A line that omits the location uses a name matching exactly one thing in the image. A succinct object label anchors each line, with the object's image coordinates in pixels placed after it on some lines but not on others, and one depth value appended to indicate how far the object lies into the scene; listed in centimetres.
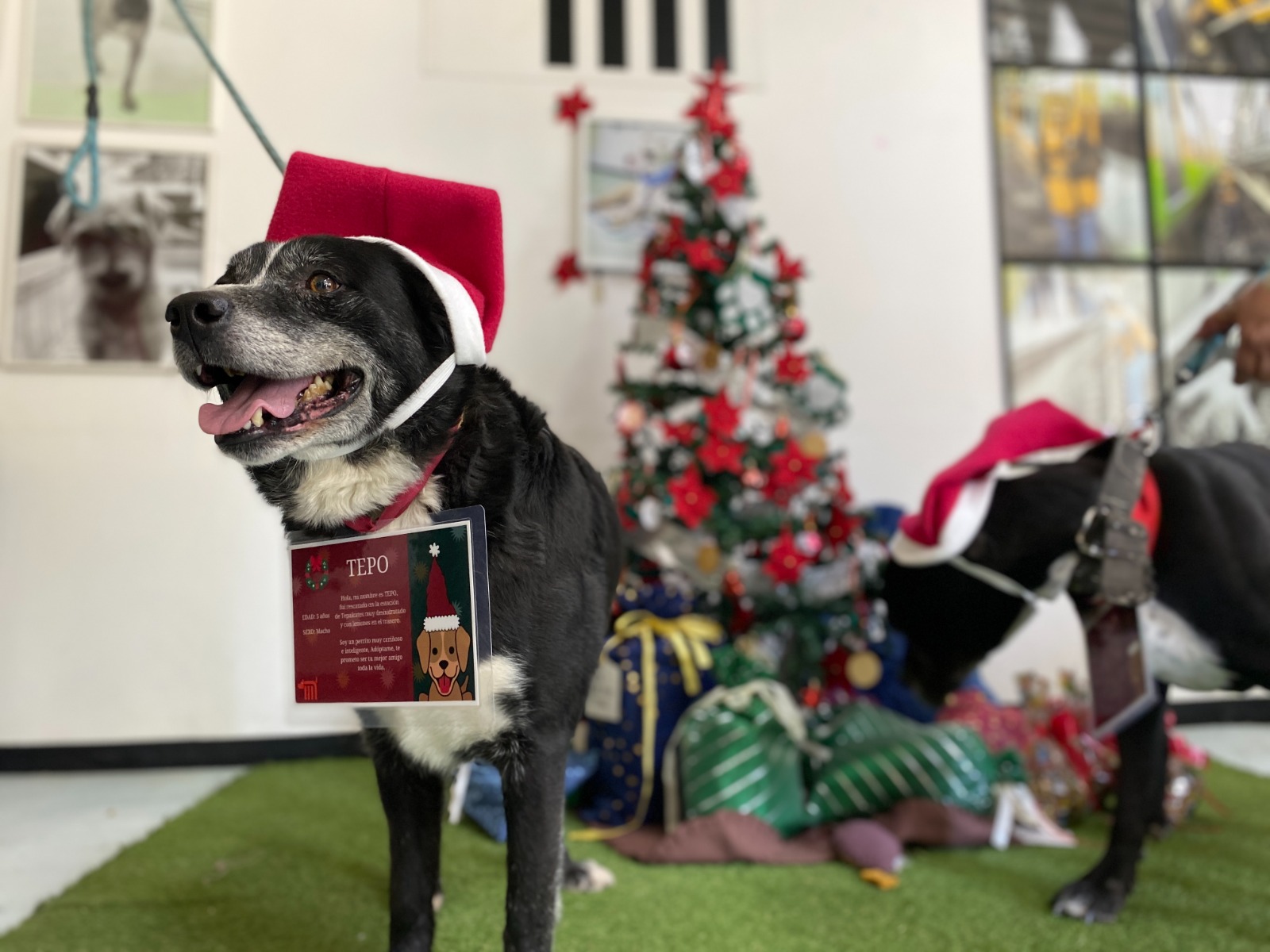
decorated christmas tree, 217
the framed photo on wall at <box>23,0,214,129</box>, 268
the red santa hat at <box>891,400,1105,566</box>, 130
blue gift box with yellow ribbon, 178
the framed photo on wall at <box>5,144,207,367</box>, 261
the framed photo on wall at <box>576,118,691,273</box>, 283
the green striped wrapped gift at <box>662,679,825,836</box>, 163
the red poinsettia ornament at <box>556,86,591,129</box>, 283
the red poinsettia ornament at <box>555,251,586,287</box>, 277
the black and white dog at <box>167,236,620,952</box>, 76
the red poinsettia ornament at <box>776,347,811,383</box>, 228
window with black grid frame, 300
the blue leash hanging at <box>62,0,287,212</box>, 135
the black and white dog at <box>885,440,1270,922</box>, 124
